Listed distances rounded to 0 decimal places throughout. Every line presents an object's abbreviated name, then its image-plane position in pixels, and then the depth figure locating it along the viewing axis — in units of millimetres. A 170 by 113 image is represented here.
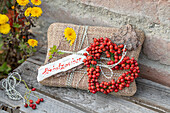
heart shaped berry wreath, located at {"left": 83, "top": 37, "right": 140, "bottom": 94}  943
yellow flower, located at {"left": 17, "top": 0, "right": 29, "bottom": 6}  1060
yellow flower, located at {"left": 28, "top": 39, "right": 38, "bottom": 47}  1166
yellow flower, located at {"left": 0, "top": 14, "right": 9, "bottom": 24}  1032
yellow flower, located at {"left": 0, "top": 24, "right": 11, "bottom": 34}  1062
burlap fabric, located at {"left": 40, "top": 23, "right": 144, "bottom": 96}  954
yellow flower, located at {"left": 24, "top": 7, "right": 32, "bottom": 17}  1078
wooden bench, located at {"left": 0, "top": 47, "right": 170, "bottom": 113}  935
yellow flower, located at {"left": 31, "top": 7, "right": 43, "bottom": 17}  1093
